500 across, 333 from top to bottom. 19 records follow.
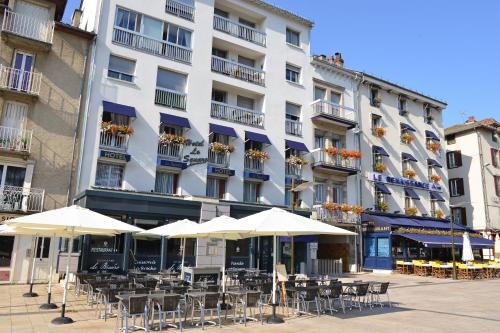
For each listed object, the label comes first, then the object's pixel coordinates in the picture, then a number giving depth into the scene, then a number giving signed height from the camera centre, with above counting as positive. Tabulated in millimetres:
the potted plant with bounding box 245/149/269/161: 24012 +5596
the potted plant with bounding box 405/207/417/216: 31281 +3351
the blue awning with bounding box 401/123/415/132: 33188 +10368
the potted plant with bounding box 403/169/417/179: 31869 +6353
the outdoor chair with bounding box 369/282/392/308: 12570 -1224
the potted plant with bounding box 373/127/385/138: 31016 +9292
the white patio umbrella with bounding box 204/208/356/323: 10156 +631
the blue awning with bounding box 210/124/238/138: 22812 +6657
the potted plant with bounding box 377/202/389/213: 29719 +3386
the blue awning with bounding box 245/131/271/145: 24125 +6668
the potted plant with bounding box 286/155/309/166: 25609 +5666
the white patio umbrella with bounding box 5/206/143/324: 9508 +475
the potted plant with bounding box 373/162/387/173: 30156 +6383
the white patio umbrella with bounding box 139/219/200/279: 14859 +652
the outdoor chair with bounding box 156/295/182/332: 9039 -1308
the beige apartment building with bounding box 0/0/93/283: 17688 +5850
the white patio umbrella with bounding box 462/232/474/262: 24422 +397
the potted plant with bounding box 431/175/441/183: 34250 +6481
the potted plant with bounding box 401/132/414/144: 32969 +9454
